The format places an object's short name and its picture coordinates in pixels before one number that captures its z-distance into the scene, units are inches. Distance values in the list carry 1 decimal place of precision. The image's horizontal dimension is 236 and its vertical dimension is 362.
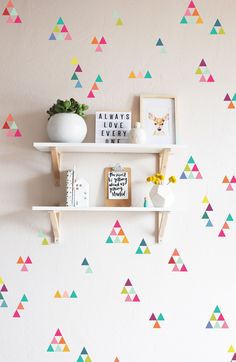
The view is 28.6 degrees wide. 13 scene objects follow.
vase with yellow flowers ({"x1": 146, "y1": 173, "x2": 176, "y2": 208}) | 76.4
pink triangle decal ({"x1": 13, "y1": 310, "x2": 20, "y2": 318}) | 79.3
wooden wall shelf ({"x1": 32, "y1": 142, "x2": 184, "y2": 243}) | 74.9
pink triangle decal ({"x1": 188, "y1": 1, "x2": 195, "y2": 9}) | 85.0
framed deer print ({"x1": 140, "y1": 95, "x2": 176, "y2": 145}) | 81.7
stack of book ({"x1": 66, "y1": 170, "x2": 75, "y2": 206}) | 76.5
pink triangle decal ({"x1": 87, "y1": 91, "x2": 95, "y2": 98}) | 82.9
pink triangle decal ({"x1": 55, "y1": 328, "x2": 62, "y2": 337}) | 79.0
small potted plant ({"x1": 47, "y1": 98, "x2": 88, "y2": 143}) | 75.4
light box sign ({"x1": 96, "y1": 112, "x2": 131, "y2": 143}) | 80.5
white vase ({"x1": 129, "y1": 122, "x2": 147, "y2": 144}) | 77.2
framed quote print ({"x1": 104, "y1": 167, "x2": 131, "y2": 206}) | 80.7
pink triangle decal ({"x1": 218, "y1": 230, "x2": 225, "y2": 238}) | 81.6
